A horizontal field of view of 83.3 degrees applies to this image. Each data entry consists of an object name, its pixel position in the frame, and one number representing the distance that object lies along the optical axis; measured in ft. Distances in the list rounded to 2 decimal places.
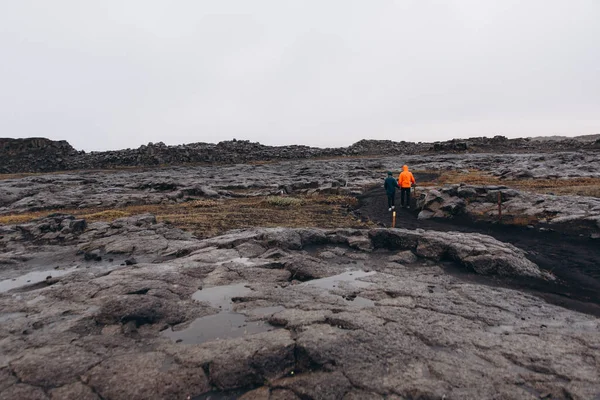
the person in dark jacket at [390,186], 78.02
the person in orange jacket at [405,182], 80.48
